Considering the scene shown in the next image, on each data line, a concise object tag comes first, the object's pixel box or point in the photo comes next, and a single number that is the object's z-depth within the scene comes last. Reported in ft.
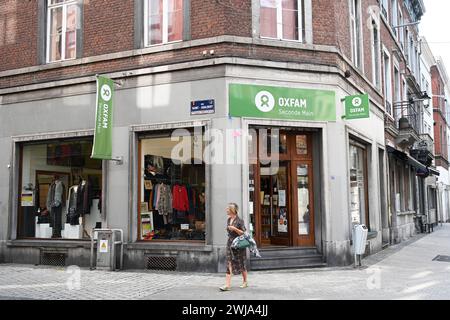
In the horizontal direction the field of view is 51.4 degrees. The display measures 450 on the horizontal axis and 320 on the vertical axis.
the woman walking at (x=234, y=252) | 28.55
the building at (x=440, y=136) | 123.65
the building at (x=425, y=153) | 83.89
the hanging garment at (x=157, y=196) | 39.70
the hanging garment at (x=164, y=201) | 39.52
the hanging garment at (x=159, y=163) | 39.88
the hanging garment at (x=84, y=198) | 42.06
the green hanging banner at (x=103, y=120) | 37.52
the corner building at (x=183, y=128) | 37.06
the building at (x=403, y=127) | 64.39
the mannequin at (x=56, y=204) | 43.73
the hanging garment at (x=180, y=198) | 38.81
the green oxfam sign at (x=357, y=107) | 38.63
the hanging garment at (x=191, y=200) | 38.34
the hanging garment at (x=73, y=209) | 42.52
